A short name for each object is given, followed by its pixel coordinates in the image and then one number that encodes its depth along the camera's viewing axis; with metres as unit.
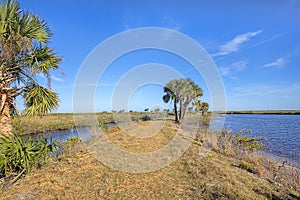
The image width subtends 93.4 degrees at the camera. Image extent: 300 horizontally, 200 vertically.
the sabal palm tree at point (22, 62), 3.94
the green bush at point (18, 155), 3.61
